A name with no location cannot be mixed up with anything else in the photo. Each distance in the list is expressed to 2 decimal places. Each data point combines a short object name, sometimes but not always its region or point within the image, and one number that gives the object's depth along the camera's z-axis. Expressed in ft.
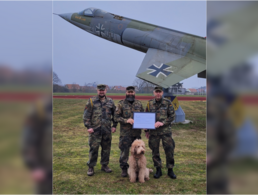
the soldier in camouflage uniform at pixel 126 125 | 13.46
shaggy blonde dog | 12.07
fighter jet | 24.86
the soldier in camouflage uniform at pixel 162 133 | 13.07
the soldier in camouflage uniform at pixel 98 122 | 13.55
